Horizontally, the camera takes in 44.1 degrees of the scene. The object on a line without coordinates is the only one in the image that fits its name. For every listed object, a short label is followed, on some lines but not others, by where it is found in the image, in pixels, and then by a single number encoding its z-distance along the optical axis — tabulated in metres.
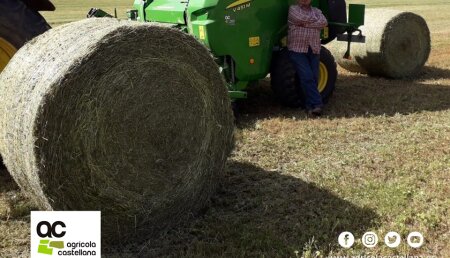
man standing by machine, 7.11
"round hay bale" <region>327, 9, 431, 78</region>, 9.12
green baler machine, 6.75
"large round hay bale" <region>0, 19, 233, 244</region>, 3.50
